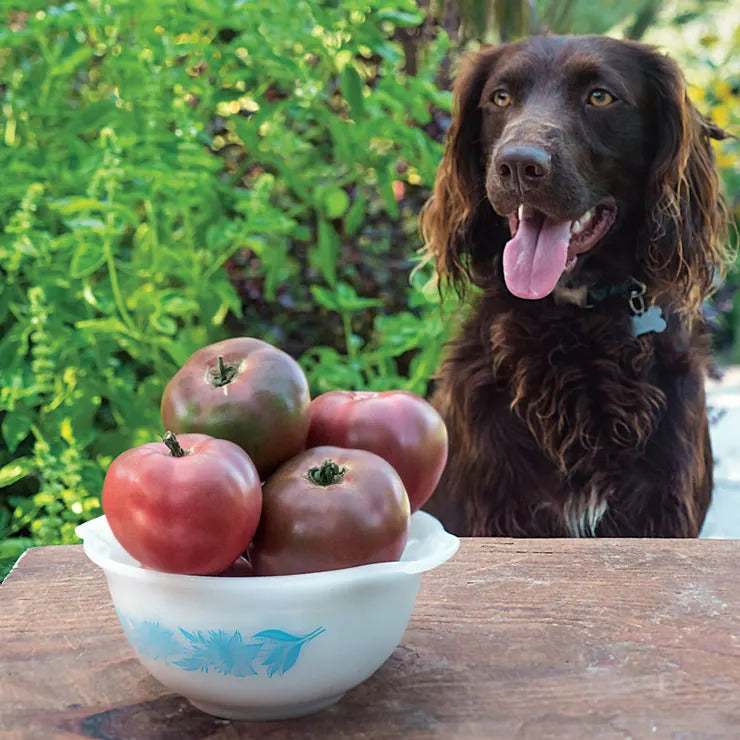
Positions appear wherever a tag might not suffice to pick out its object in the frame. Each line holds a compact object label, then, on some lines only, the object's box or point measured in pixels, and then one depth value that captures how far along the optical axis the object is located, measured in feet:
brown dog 6.56
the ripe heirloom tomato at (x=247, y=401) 3.06
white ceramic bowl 2.79
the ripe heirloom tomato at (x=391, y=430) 3.31
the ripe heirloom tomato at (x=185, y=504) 2.76
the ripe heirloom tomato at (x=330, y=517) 2.87
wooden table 3.04
